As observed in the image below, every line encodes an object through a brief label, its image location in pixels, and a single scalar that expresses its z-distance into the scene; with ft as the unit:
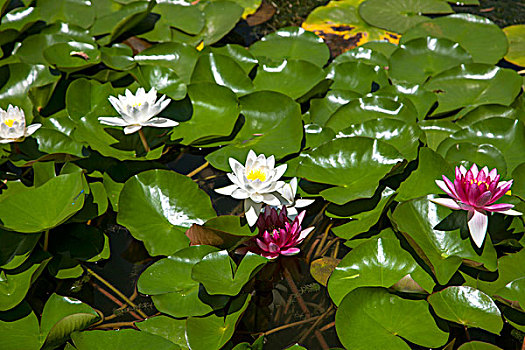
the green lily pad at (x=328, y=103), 8.16
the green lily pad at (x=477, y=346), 5.24
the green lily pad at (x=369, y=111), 7.55
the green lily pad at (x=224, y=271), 5.65
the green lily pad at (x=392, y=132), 7.07
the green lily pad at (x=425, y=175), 6.73
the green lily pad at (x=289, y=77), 8.41
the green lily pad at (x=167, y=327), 5.54
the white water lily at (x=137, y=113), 6.80
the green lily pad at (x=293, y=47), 9.42
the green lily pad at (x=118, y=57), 8.80
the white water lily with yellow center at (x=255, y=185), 6.08
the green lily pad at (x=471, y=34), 9.55
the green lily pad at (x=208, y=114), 7.64
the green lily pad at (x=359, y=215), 6.62
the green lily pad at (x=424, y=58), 8.89
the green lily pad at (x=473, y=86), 8.25
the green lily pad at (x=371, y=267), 5.88
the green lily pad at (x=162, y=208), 6.42
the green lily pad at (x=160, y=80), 8.03
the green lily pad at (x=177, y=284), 5.71
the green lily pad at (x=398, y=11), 10.68
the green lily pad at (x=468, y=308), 5.38
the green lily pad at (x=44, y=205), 6.12
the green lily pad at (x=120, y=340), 5.18
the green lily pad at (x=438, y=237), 5.74
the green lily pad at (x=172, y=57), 8.87
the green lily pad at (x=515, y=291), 5.42
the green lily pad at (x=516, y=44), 9.70
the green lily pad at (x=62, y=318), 5.22
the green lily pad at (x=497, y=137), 7.09
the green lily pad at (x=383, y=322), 5.34
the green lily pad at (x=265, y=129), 7.39
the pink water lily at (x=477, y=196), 5.85
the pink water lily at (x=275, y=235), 6.16
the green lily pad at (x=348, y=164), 6.64
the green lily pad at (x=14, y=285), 5.71
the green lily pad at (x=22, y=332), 5.41
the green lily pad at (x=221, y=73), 8.41
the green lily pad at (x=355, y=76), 8.50
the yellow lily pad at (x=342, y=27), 10.41
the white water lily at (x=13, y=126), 7.16
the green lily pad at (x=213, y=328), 5.37
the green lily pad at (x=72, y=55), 8.77
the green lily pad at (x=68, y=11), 10.19
